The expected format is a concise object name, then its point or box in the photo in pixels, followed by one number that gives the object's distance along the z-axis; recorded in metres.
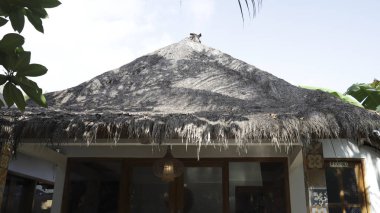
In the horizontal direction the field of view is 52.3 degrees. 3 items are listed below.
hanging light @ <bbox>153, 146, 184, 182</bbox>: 4.58
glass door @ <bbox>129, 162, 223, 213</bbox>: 5.20
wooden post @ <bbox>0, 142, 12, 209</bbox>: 3.94
